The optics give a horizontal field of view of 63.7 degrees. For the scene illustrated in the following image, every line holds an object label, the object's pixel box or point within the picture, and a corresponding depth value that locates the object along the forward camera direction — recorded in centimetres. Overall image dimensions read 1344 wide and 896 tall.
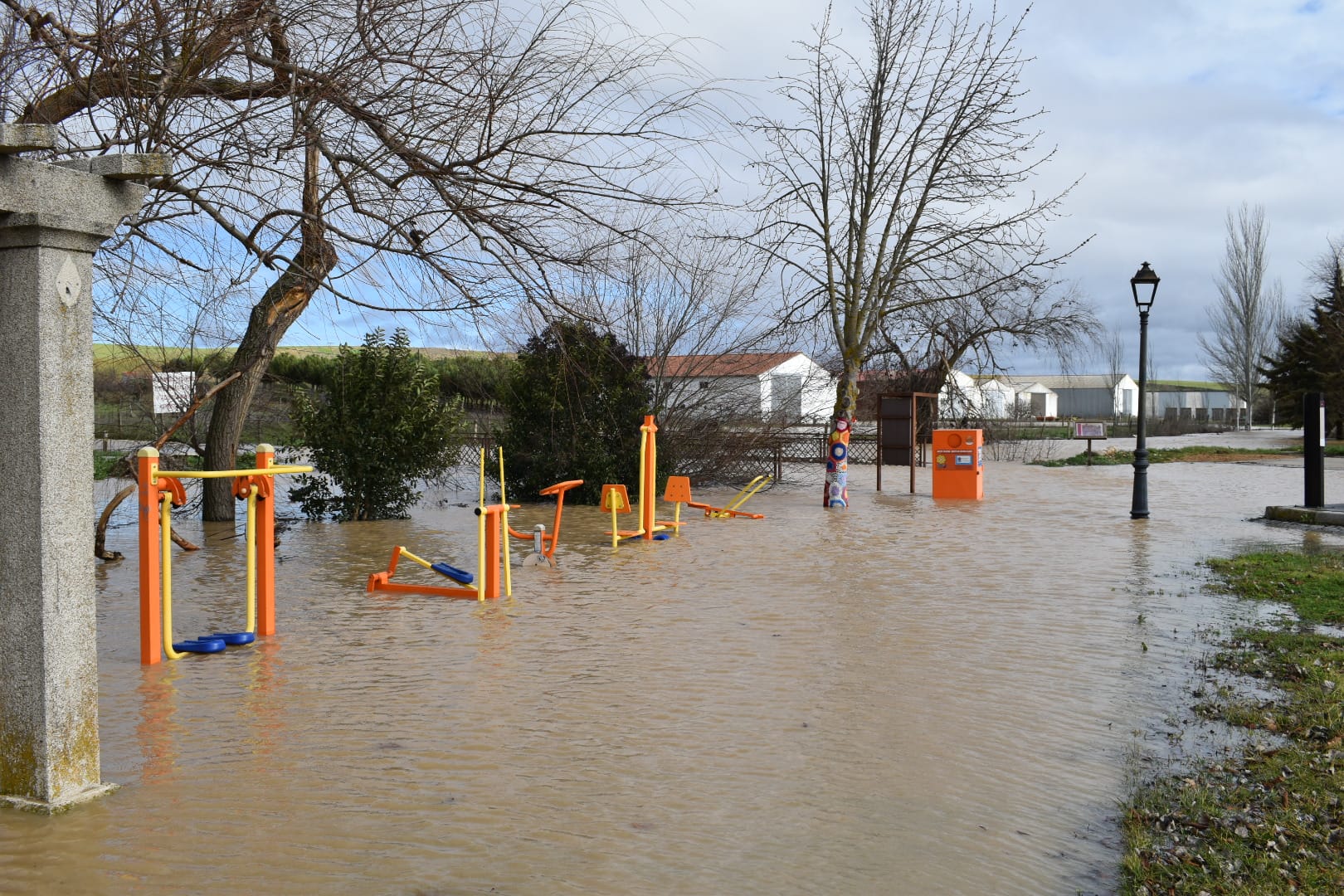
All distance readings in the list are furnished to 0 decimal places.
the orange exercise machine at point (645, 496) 1358
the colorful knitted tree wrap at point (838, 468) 1927
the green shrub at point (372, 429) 1617
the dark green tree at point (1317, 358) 4303
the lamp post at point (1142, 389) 1680
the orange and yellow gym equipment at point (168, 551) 693
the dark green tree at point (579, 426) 1873
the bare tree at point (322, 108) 578
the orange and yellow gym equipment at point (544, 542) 1152
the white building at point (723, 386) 2198
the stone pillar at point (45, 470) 427
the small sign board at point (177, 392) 1145
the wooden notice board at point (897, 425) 2656
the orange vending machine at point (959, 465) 2088
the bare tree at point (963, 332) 2286
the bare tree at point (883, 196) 2031
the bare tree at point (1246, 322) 6394
